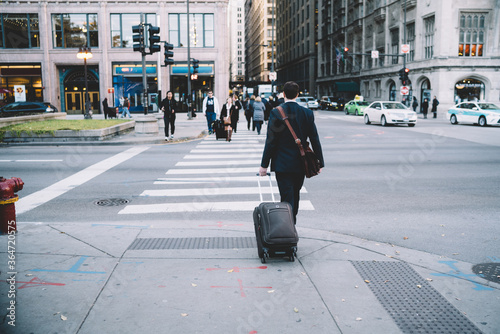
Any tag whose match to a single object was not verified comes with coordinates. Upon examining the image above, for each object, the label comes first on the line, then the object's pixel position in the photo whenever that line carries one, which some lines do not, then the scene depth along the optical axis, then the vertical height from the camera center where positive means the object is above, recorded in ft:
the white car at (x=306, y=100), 160.15 +4.31
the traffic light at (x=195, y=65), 108.41 +11.68
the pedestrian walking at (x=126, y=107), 111.55 +1.54
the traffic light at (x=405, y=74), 132.75 +11.22
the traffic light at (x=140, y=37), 55.83 +9.76
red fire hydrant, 17.76 -3.61
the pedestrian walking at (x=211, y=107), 64.90 +0.80
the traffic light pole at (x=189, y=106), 113.50 +1.58
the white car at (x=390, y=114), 87.76 -0.56
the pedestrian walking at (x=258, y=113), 67.00 -0.14
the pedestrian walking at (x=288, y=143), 16.66 -1.18
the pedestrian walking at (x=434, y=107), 125.27 +1.13
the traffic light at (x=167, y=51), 66.69 +9.53
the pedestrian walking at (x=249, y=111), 75.25 +0.21
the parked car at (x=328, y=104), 183.15 +3.44
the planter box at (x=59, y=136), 56.08 -2.92
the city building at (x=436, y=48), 140.05 +21.33
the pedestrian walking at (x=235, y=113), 68.43 -0.12
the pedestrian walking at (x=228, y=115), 59.72 -0.38
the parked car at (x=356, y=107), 137.90 +1.41
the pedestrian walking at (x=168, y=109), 56.70 +0.49
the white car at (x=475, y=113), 87.30 -0.49
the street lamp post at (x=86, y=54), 98.87 +13.33
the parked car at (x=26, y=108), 99.85 +1.34
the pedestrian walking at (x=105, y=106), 108.78 +1.64
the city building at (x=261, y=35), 450.30 +85.77
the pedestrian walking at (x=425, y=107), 124.47 +1.13
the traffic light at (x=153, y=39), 52.83 +8.99
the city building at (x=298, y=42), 282.56 +51.48
